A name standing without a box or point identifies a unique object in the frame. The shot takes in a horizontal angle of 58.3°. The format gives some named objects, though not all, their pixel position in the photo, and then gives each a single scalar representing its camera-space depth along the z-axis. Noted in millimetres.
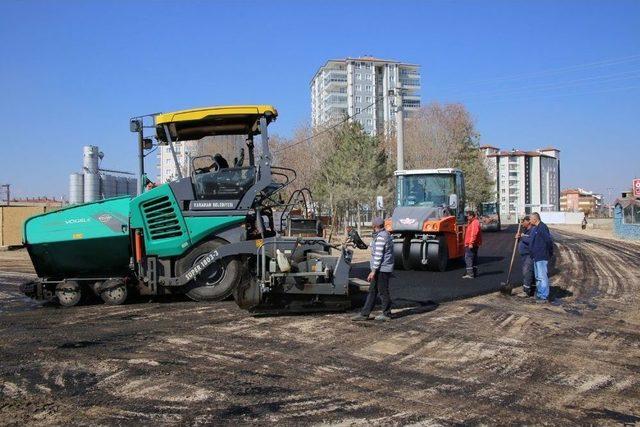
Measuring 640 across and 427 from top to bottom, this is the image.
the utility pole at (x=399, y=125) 21734
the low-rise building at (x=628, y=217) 32719
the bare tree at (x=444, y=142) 49000
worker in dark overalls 10188
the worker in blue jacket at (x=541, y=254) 9688
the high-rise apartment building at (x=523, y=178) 141500
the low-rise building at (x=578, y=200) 154375
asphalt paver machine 8758
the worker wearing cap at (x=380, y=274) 7895
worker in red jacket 12641
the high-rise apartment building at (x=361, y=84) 109625
